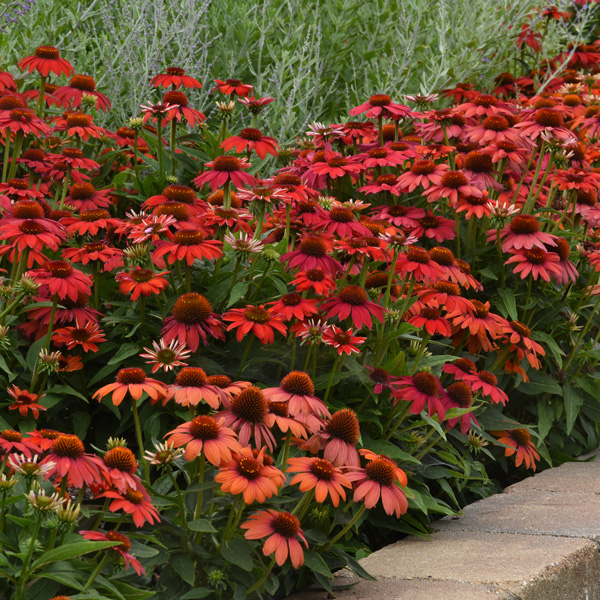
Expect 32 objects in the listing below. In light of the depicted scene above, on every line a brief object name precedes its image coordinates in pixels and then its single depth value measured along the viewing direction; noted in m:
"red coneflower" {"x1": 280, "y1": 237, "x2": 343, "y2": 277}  4.48
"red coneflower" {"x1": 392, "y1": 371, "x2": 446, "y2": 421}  4.30
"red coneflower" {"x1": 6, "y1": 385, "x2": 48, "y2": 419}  4.12
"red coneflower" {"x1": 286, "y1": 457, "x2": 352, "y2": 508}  3.38
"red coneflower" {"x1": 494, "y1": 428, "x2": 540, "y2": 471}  5.36
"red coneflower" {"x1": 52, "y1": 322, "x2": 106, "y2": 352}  4.59
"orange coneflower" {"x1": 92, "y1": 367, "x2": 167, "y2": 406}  3.48
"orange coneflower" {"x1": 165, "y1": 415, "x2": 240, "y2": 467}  3.20
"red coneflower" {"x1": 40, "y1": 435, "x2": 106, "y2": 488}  2.95
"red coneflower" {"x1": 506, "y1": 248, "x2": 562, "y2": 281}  5.60
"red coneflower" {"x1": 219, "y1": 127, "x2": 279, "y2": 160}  5.53
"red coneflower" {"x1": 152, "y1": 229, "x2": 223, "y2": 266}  4.39
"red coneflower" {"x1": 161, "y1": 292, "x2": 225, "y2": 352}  4.19
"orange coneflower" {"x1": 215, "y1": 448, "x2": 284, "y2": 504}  3.14
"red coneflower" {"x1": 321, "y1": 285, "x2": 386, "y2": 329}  4.23
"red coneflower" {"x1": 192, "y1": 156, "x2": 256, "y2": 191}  4.93
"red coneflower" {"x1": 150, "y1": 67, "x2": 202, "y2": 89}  6.18
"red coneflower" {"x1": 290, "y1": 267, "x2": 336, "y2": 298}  4.34
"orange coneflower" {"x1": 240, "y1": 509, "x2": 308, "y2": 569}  3.24
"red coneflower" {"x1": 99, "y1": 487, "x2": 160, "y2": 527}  3.02
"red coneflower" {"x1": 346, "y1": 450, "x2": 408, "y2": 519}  3.49
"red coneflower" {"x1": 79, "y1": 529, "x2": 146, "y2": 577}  2.96
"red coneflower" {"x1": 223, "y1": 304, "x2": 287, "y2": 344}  4.17
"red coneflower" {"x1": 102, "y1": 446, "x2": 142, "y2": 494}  3.06
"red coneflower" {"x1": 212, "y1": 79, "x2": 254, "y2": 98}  6.01
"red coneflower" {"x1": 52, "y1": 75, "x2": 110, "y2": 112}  6.39
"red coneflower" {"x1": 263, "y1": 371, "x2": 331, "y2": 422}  3.61
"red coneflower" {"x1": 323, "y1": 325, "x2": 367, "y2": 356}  4.12
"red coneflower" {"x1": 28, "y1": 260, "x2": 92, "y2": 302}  4.34
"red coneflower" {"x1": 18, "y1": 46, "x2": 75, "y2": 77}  6.01
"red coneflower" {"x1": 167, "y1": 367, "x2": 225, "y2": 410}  3.43
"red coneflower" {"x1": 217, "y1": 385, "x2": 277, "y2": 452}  3.47
